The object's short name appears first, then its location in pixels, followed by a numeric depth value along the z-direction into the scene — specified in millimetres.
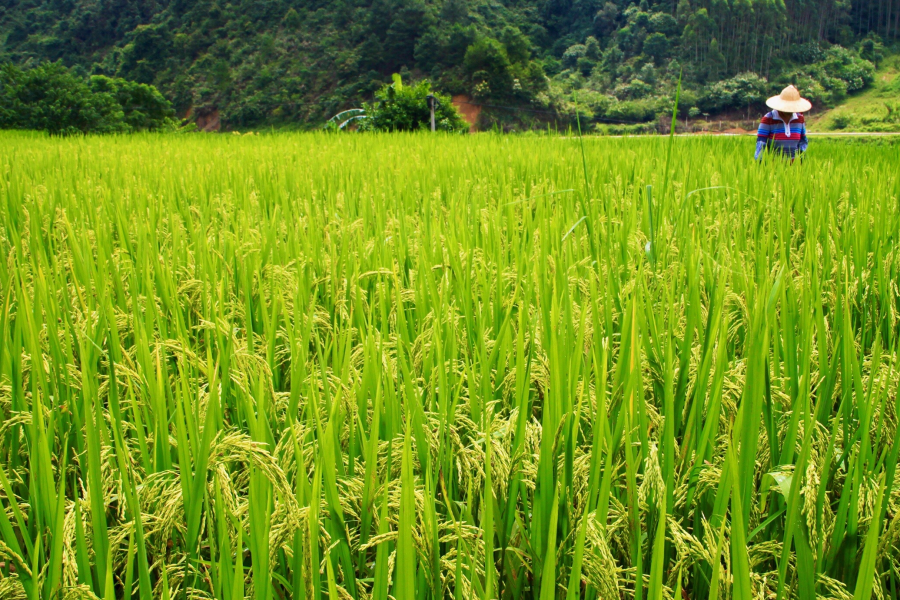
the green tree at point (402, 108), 13133
